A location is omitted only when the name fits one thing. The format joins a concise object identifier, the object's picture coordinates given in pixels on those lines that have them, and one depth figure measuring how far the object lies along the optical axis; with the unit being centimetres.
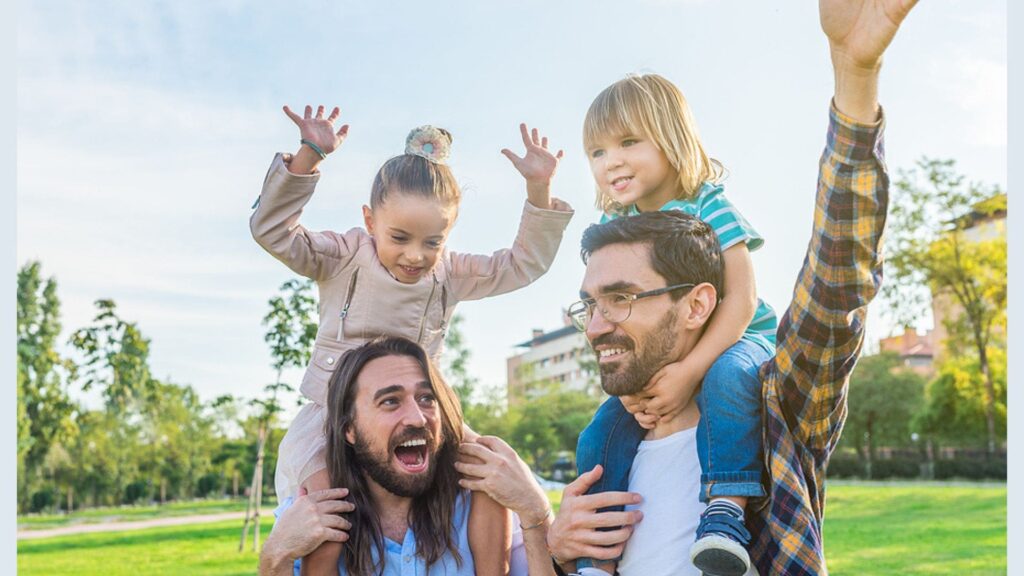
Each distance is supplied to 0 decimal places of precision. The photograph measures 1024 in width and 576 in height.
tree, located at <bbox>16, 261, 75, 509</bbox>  3084
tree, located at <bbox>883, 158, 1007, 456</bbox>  2908
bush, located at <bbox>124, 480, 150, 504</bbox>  3697
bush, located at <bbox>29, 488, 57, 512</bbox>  3488
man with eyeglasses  204
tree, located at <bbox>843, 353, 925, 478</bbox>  3447
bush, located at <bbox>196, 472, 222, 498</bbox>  3859
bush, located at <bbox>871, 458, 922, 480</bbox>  3048
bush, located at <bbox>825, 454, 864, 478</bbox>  3216
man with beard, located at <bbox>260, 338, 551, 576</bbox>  300
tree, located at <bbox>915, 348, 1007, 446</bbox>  2986
